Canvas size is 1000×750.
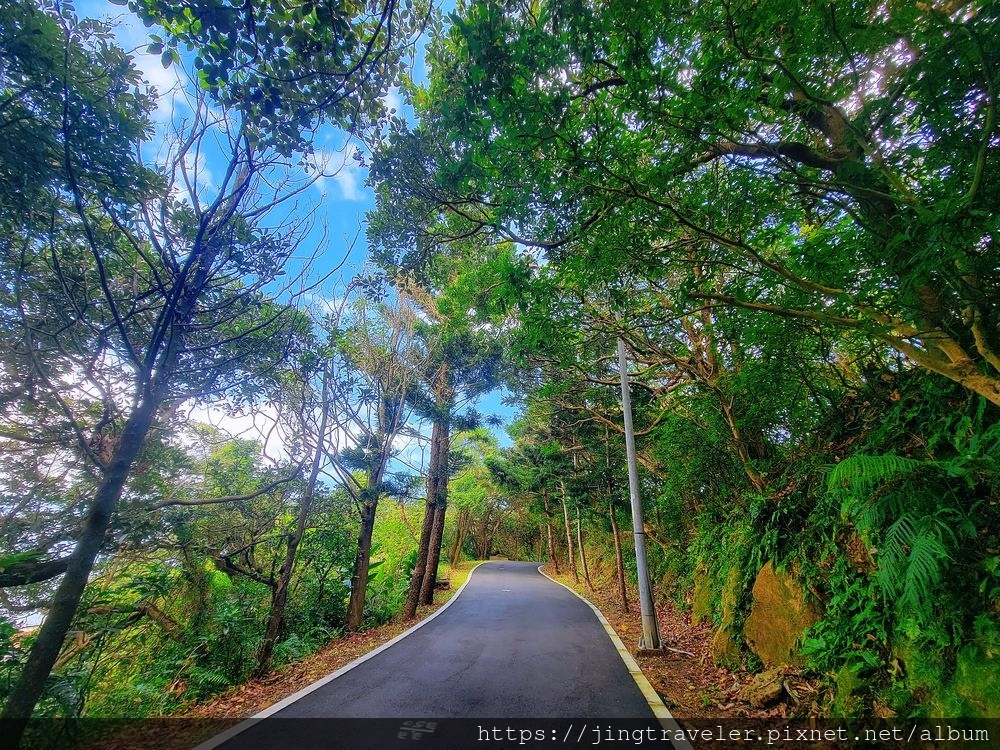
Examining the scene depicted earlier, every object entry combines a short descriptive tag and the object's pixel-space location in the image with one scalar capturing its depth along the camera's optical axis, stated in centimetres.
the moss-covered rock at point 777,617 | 420
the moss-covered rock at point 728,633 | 512
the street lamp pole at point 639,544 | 612
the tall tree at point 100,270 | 282
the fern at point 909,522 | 279
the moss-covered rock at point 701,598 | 686
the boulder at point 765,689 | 392
